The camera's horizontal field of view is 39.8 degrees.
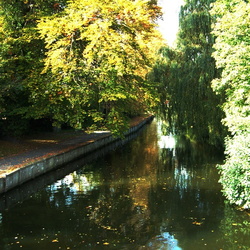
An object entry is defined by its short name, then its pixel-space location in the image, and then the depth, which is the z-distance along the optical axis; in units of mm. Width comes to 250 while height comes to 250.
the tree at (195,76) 21344
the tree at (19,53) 20688
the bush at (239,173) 11419
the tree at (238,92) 11664
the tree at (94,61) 18219
